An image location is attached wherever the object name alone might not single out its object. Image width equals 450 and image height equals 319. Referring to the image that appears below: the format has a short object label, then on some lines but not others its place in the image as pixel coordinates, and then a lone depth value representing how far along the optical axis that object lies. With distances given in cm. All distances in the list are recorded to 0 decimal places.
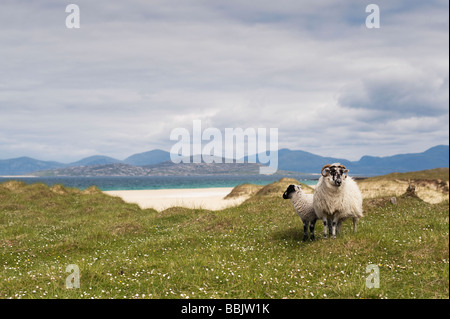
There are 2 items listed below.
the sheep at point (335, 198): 1327
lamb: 1462
